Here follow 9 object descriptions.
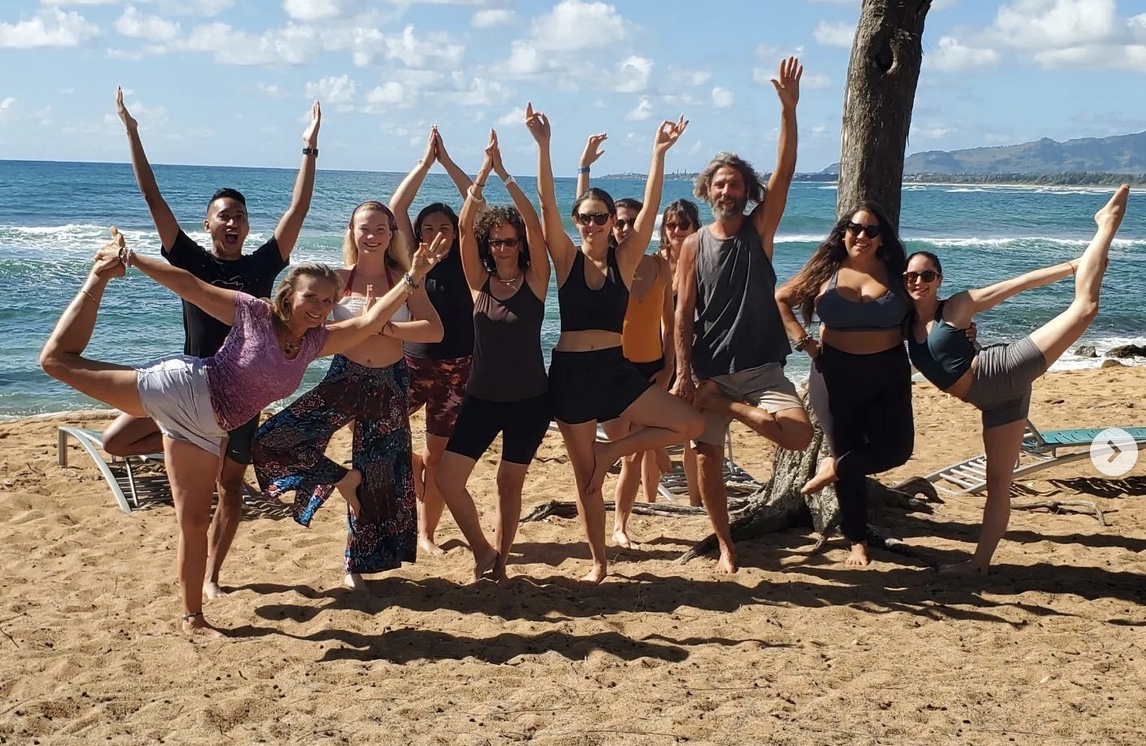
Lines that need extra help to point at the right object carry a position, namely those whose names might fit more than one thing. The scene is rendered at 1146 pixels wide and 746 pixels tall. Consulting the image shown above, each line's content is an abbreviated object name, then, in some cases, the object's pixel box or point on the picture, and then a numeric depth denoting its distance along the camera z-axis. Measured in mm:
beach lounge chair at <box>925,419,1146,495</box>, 7285
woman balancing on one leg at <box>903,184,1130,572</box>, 5125
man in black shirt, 4984
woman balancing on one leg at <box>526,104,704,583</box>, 5090
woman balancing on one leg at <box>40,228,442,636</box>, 4301
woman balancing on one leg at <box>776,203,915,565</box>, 5254
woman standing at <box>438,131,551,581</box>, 5102
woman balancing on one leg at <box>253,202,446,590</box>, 5004
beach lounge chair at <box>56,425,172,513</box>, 7027
